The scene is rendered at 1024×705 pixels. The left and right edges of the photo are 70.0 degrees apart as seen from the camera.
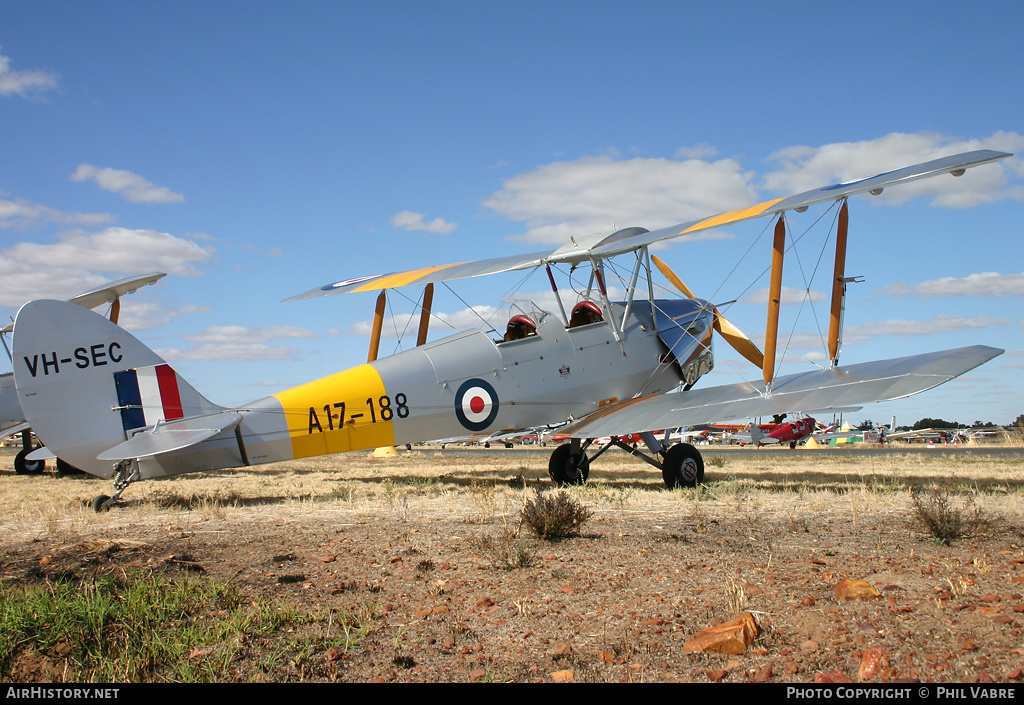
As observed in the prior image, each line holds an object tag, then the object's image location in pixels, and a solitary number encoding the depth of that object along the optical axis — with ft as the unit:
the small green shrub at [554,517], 20.67
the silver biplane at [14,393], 46.93
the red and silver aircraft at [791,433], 131.75
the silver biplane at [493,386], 30.17
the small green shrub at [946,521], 18.85
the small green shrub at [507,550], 17.54
